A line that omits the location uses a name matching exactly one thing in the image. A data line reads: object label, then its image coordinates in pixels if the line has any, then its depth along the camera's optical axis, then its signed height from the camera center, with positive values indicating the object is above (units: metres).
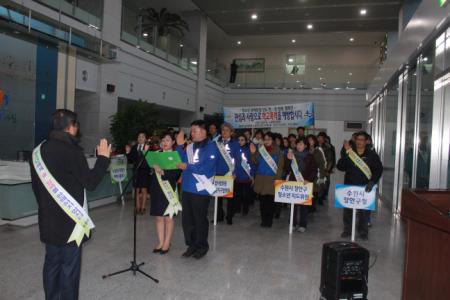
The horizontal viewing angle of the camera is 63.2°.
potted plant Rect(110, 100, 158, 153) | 9.53 +0.43
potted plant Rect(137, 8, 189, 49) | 12.17 +4.52
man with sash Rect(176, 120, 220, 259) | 4.23 -0.49
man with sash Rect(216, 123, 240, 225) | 5.95 -0.22
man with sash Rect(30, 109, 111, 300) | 2.46 -0.40
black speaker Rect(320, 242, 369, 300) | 2.75 -0.95
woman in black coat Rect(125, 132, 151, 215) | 6.64 -0.61
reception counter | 5.32 -0.84
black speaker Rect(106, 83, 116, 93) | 10.14 +1.44
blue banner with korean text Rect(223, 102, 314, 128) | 8.19 +0.69
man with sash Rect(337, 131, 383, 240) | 5.33 -0.28
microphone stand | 3.61 -1.31
